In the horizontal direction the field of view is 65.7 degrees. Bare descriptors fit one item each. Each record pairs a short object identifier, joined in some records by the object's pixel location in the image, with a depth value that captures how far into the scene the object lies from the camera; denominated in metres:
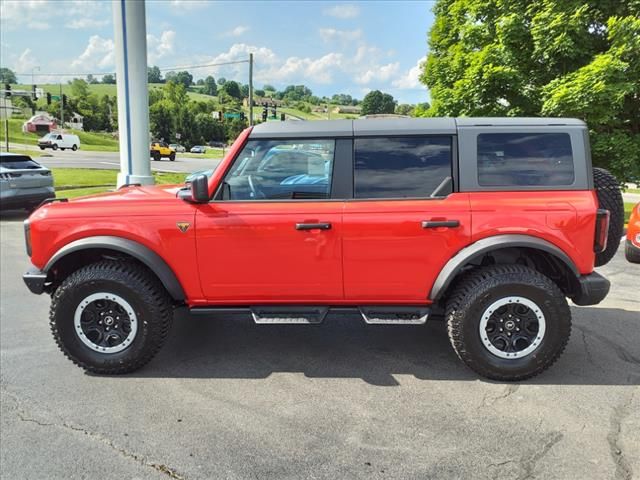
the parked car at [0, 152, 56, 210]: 10.31
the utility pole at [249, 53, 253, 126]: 37.25
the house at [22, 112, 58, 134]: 77.38
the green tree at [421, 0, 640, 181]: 9.20
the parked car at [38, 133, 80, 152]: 50.39
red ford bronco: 3.46
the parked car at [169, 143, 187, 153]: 72.46
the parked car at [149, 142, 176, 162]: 46.06
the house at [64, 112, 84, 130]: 94.44
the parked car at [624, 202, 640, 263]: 6.36
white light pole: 8.81
